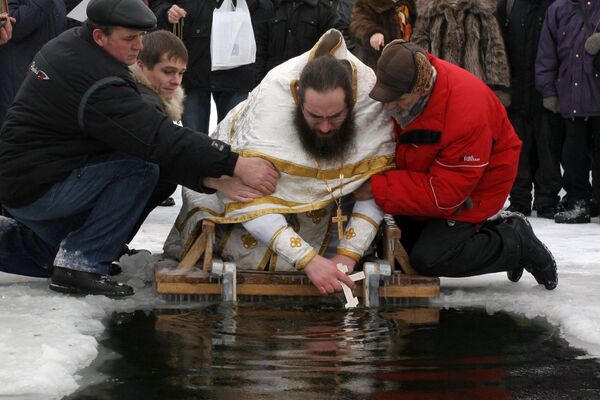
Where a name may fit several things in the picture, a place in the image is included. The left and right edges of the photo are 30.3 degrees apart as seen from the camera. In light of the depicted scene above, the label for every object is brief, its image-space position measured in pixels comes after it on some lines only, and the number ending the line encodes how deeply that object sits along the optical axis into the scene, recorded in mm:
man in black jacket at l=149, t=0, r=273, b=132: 8383
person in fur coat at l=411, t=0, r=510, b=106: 8461
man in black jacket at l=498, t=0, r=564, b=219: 8742
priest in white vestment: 5254
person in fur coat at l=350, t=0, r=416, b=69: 8180
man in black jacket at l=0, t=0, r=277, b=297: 5234
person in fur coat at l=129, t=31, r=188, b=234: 5859
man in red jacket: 5277
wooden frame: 5410
